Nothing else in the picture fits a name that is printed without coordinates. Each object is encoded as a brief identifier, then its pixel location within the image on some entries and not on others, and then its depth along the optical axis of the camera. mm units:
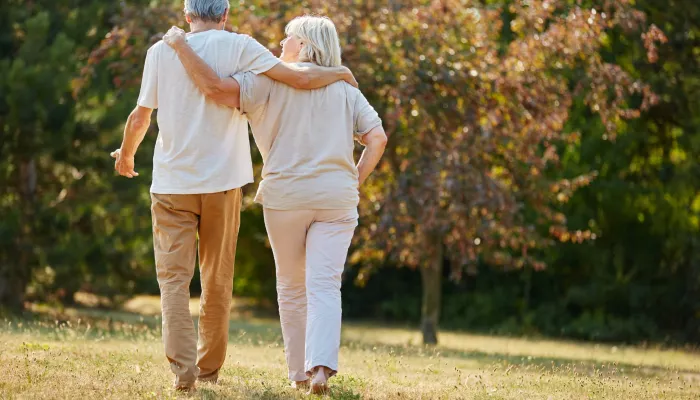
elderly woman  8425
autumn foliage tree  18812
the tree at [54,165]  18952
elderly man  8432
